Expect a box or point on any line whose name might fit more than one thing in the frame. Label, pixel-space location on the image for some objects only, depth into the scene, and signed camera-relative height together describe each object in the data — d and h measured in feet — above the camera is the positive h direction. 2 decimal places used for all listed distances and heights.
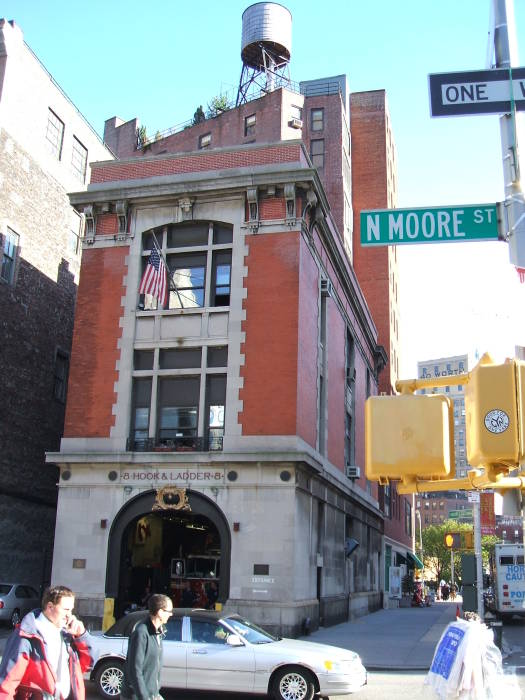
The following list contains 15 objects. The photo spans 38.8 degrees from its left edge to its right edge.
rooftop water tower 201.16 +135.95
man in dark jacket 23.39 -2.86
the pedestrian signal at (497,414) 11.56 +2.38
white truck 111.24 -1.34
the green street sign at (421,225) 18.98 +8.64
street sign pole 16.37 +9.18
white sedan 40.40 -5.19
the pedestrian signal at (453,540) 56.77 +2.24
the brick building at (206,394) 74.74 +17.91
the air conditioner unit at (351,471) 112.06 +14.01
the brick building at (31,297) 96.07 +35.32
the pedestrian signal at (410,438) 12.58 +2.15
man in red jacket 18.47 -2.32
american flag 77.87 +28.72
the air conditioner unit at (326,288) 95.57 +34.66
